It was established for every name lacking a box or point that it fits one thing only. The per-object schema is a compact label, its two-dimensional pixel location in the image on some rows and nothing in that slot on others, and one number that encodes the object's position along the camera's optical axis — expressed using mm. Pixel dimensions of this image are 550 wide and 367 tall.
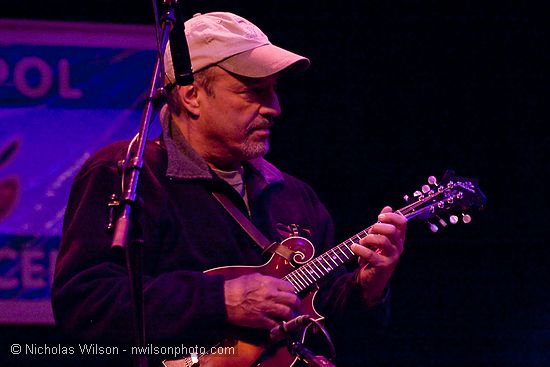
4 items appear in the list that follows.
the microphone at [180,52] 5328
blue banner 9508
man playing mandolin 6105
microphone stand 4746
